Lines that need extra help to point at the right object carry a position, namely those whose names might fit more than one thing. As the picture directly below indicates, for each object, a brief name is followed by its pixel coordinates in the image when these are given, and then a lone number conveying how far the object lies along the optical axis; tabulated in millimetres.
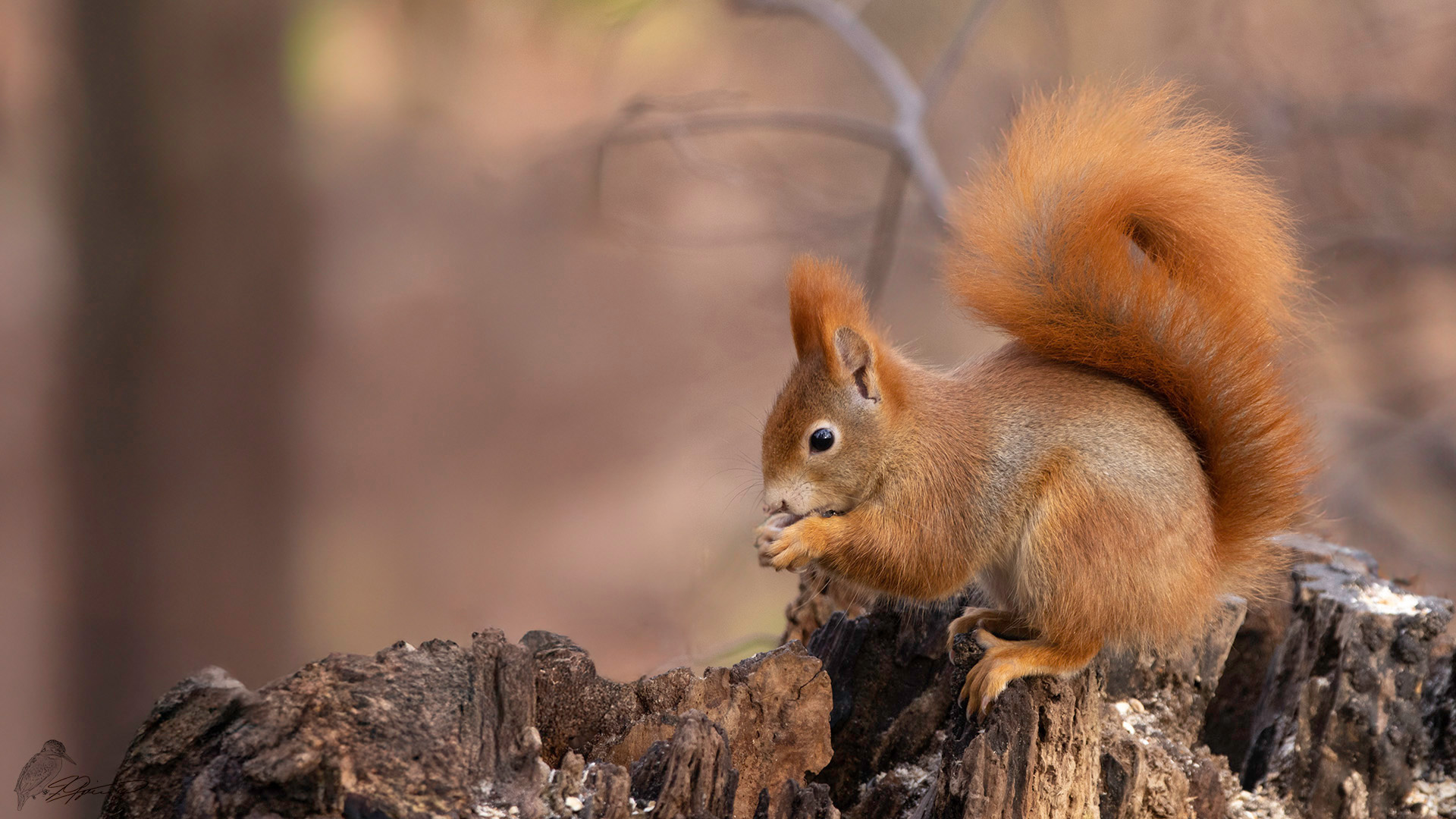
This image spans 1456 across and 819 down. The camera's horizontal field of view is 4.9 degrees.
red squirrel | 6271
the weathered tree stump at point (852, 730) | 6176
